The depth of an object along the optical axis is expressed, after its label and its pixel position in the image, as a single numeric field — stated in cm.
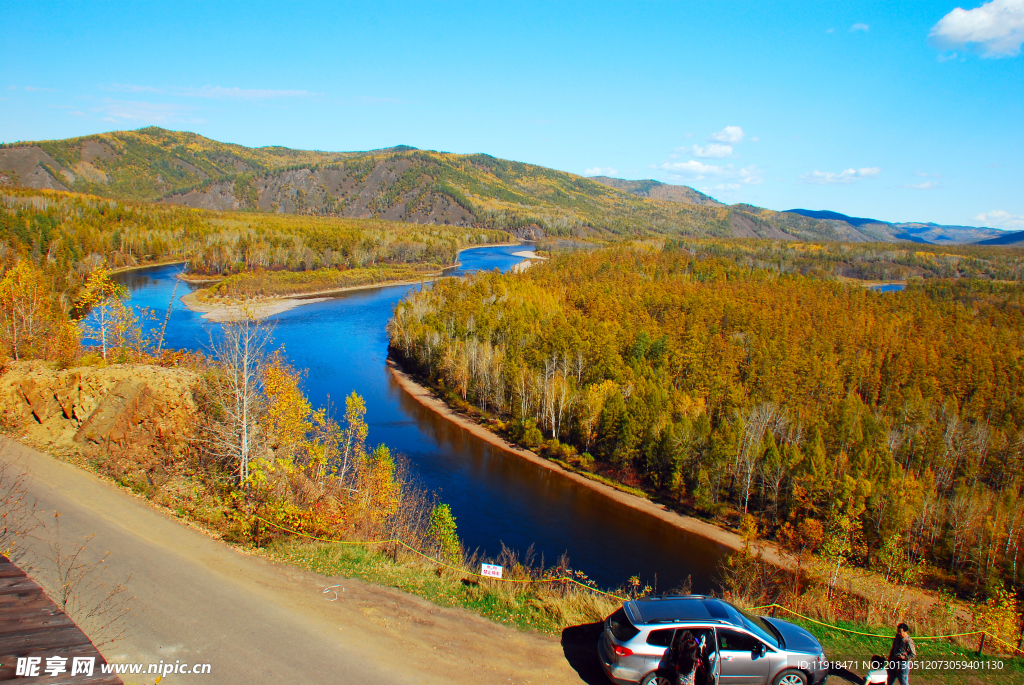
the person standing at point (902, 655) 923
